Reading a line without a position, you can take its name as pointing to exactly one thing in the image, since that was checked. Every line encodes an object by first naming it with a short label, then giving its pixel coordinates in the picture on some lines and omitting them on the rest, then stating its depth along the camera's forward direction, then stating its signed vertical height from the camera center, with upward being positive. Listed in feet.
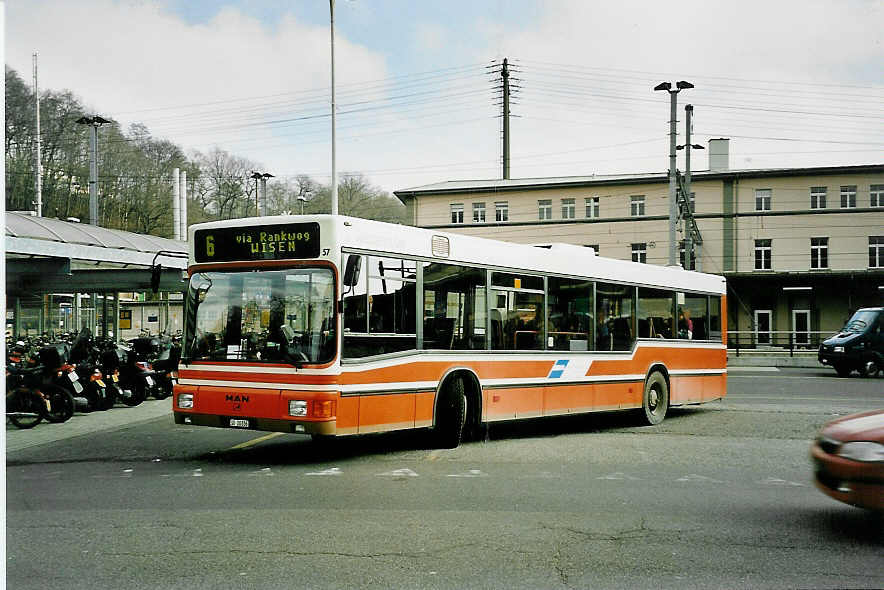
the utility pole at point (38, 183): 105.39 +16.01
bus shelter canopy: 59.72 +3.90
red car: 21.07 -3.50
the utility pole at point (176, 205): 137.59 +16.22
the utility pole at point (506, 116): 221.25 +47.41
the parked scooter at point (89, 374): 55.11 -3.60
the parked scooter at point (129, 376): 59.67 -4.11
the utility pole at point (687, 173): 128.77 +20.98
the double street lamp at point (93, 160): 118.01 +20.54
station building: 186.50 +16.96
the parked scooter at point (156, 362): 64.69 -3.42
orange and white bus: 33.68 -0.67
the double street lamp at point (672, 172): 111.14 +16.81
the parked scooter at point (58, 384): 50.08 -3.83
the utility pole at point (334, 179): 98.43 +14.22
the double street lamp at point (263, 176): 129.55 +19.39
